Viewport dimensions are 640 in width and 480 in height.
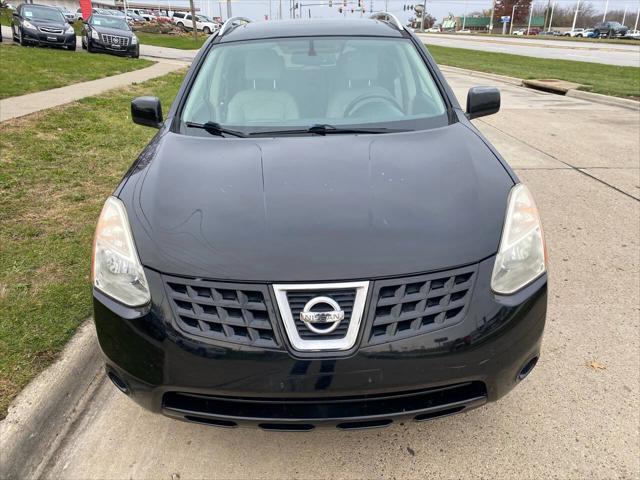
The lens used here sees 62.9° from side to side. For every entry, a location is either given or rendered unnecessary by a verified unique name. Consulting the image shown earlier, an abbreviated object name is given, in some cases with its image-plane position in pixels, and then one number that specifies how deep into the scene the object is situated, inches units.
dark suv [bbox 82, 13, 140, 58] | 703.7
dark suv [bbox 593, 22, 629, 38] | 2566.4
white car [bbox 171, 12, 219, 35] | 1856.5
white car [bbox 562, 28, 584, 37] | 2928.2
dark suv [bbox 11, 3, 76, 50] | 677.9
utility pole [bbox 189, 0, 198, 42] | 1310.3
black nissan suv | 69.0
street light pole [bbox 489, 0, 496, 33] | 3789.9
